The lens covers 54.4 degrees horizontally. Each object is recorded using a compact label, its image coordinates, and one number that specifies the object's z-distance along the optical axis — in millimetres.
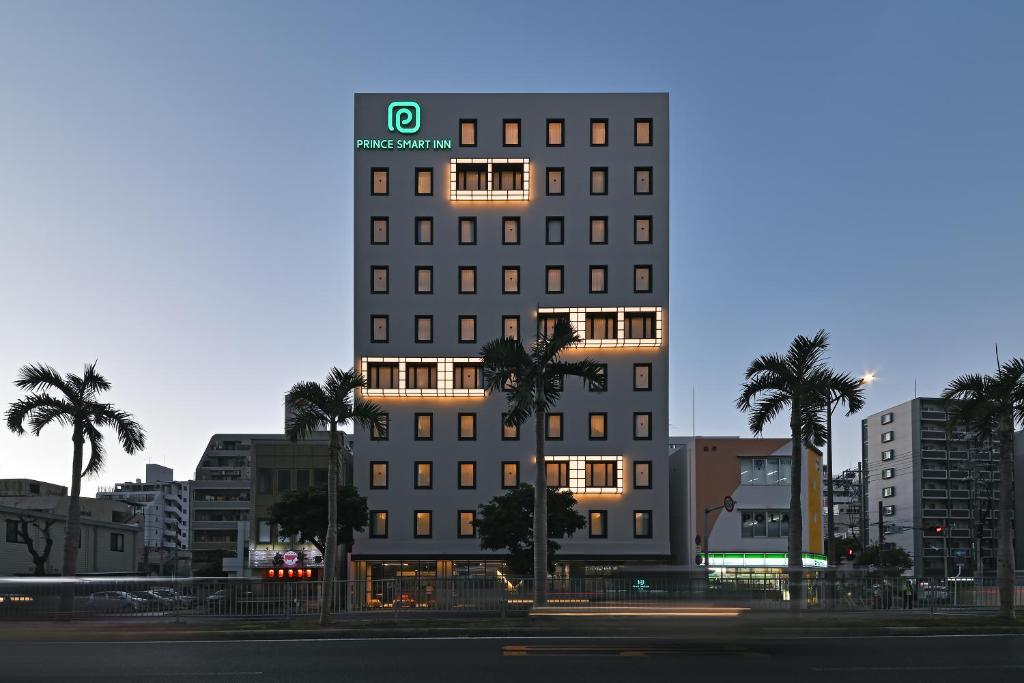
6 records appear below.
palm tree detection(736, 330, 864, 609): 34156
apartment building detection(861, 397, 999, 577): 115812
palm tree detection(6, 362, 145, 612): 38812
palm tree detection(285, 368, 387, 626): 33375
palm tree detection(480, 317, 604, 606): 32156
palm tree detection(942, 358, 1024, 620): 31281
